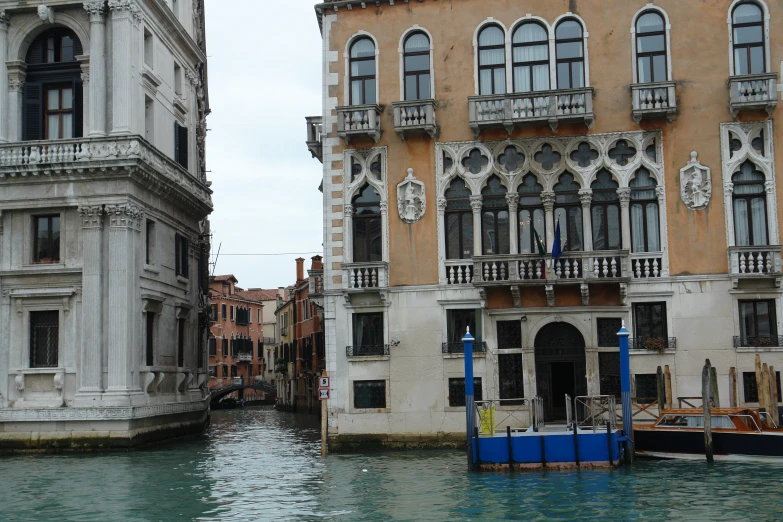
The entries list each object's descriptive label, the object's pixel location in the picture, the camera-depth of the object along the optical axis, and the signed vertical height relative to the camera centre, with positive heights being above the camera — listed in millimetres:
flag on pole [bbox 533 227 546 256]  25378 +2777
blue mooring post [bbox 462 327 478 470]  21875 -826
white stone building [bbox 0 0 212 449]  29438 +4188
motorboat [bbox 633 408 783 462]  21812 -1858
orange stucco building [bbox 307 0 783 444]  25688 +4139
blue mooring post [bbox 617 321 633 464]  22047 -753
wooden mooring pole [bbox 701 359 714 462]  21719 -1158
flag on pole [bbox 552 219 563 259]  25281 +2697
